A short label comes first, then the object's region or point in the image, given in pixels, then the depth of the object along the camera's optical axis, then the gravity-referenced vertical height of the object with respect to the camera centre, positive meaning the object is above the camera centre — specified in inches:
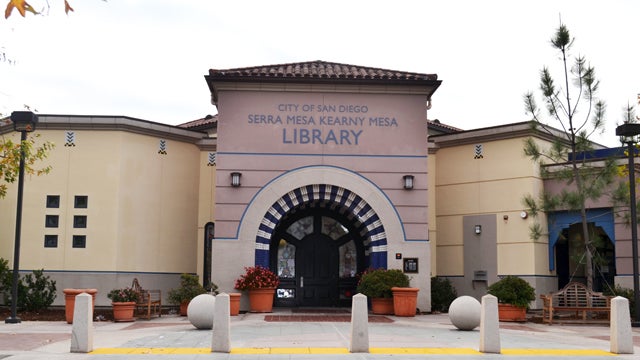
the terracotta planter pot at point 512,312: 727.7 -47.3
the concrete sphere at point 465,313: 592.4 -39.6
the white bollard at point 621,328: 478.0 -41.0
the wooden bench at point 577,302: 718.5 -36.9
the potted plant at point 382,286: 768.9 -23.6
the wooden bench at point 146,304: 730.1 -42.3
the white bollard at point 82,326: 456.8 -40.6
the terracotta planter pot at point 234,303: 737.6 -41.2
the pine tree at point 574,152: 749.9 +118.2
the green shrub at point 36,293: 776.9 -34.2
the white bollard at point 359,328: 465.4 -41.3
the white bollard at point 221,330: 457.7 -42.3
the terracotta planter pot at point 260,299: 775.7 -38.6
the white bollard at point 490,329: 469.4 -41.6
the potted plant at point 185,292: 752.3 -30.6
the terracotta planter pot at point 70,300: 682.8 -36.4
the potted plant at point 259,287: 774.5 -25.8
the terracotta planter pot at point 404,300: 757.9 -37.7
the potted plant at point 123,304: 705.6 -40.7
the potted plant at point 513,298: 724.7 -33.2
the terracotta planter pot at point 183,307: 754.2 -46.7
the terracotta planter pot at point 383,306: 774.5 -45.0
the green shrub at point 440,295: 857.5 -36.5
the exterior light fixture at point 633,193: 685.3 +68.2
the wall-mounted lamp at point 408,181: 812.0 +91.2
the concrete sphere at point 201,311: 579.5 -38.6
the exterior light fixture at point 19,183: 665.0 +71.0
